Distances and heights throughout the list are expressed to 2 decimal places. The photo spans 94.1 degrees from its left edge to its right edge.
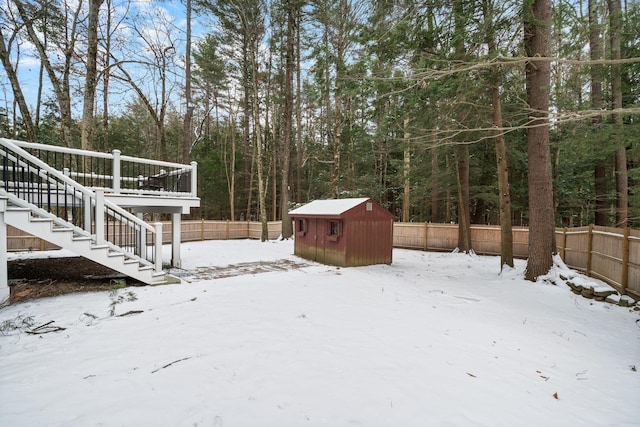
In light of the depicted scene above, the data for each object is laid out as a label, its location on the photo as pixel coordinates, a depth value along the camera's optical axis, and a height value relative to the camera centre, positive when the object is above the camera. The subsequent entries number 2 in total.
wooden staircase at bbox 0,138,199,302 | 4.87 +0.02
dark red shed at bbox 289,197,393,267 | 8.56 -0.53
